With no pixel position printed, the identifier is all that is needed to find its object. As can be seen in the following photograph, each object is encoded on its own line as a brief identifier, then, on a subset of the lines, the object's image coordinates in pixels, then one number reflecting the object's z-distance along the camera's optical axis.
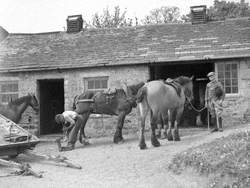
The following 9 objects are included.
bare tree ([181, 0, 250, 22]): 35.06
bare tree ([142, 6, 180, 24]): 47.68
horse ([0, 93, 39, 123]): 15.19
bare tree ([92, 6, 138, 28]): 43.37
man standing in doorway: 13.43
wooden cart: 9.96
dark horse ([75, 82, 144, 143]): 13.84
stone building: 16.22
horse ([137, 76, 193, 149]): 11.97
